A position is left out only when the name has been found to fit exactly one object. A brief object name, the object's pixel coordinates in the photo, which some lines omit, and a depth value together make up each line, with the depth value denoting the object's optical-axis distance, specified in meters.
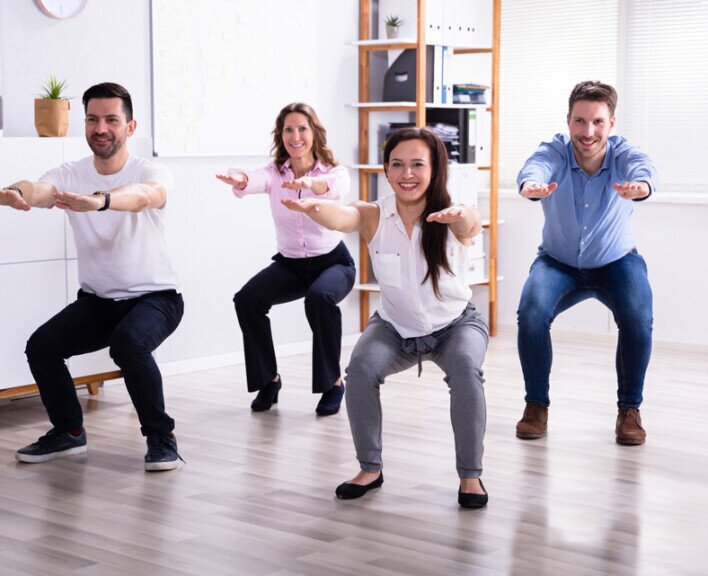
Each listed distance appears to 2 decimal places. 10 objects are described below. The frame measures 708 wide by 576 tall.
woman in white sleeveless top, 3.24
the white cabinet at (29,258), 4.37
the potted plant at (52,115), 4.50
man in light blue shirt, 4.01
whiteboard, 5.20
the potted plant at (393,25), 6.10
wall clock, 4.70
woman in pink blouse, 4.48
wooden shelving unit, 5.98
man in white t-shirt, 3.72
